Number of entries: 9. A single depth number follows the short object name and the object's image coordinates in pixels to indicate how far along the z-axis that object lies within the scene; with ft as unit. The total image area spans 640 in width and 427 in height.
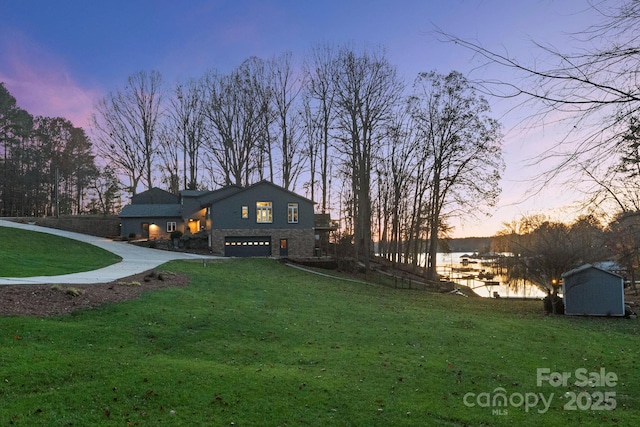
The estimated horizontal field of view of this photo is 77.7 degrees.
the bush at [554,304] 64.08
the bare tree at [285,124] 133.59
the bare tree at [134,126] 151.84
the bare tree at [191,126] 148.21
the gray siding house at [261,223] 110.42
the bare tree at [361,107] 107.55
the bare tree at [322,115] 116.78
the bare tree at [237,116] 135.85
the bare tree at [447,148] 100.42
